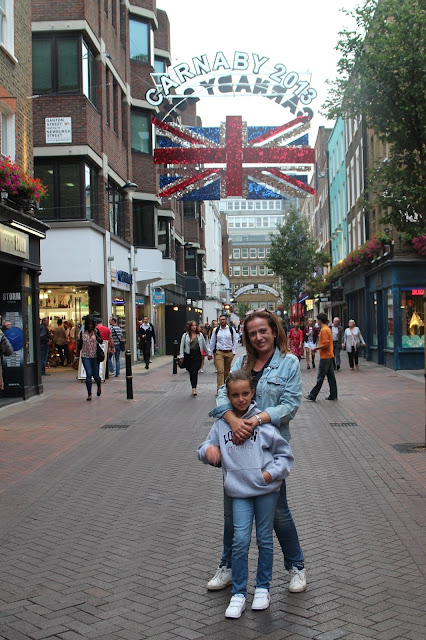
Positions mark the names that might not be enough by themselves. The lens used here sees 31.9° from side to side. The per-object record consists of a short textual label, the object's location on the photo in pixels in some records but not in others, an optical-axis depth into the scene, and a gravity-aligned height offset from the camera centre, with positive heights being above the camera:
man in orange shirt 15.32 -0.82
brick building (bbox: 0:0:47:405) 15.21 +2.15
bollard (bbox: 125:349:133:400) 15.81 -1.08
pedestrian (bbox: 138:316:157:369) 26.75 -0.33
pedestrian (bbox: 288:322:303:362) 28.88 -0.65
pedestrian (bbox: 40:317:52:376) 22.03 -0.34
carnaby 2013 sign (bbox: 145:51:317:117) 20.62 +6.84
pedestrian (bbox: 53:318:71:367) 25.02 -0.38
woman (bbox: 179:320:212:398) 17.00 -0.57
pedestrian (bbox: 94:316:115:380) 19.51 -0.11
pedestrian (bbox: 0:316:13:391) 11.65 -0.26
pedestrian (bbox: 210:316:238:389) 16.31 -0.45
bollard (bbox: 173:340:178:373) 24.00 -1.19
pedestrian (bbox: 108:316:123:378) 23.00 -0.35
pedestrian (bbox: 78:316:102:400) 15.93 -0.45
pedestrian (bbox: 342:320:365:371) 24.89 -0.71
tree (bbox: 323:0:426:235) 12.18 +3.87
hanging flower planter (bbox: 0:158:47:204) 13.88 +2.82
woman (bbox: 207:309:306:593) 4.28 -0.42
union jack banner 20.62 +4.67
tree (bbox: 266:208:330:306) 56.72 +5.60
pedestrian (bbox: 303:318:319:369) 27.29 -0.55
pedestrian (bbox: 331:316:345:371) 24.61 -0.46
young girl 4.09 -0.86
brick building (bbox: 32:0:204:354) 23.28 +5.96
